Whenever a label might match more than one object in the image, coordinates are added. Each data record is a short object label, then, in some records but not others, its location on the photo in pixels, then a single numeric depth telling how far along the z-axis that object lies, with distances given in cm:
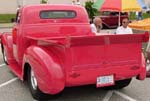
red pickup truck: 342
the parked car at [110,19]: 1482
